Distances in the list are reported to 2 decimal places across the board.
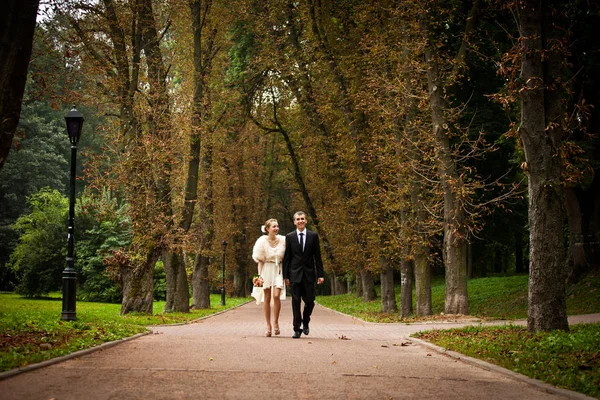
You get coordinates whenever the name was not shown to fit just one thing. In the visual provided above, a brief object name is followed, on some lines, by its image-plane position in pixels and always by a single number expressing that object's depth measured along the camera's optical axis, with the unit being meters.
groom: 13.06
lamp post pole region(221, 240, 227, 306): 40.44
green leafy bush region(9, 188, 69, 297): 40.97
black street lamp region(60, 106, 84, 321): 14.35
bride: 13.32
